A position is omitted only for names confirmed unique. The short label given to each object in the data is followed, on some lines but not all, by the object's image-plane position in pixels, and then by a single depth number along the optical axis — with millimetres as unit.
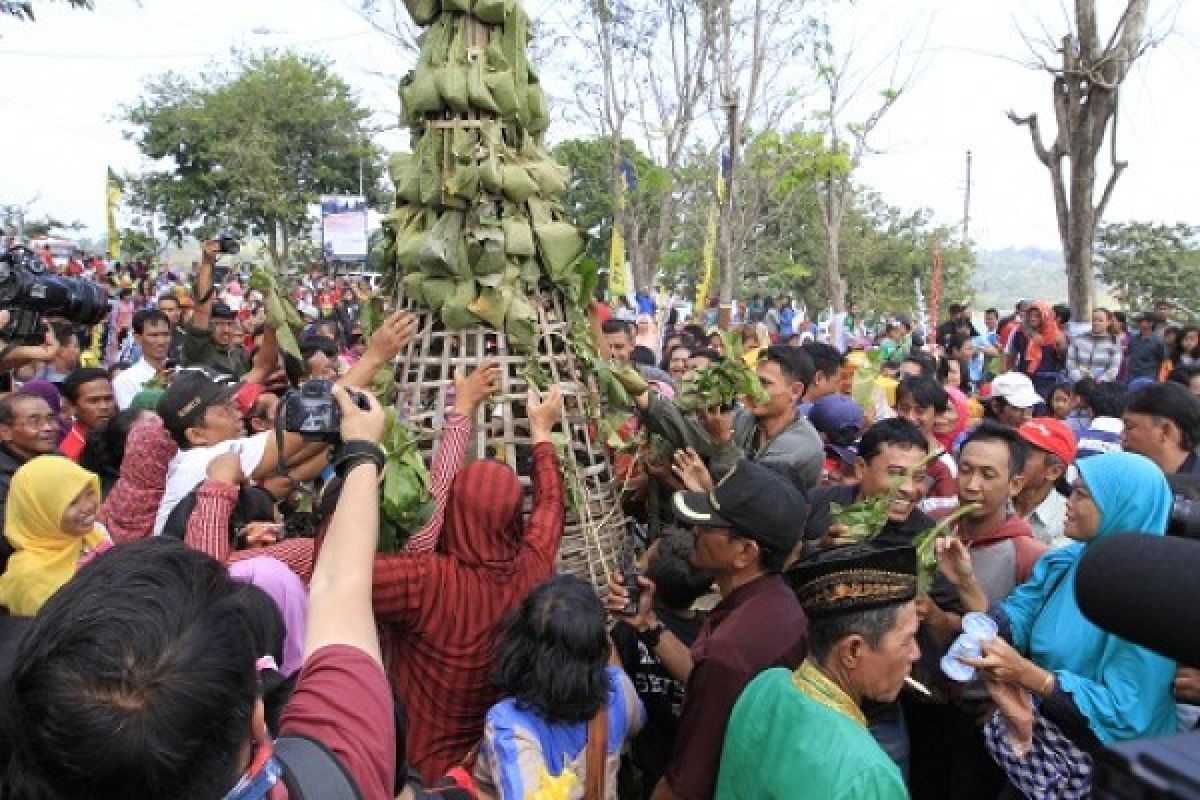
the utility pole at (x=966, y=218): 38375
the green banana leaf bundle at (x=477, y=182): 2975
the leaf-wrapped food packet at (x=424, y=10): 3100
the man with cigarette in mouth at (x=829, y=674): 2041
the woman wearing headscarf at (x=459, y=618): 2684
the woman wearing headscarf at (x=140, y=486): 3613
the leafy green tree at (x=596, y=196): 23969
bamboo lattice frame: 3086
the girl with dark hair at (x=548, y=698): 2445
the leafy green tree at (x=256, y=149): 32531
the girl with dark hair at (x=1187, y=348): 10172
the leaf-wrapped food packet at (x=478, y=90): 2945
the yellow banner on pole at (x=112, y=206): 19078
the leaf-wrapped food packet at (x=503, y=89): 2973
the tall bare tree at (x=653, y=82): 15961
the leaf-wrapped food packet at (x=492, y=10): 2998
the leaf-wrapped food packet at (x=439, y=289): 3035
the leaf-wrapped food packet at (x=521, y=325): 3037
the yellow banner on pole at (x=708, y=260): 11462
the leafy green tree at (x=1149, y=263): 33219
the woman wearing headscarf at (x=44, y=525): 3072
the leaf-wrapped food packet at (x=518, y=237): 3025
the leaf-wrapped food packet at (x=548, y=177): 3115
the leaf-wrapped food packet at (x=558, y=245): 3104
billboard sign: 21453
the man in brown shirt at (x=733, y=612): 2428
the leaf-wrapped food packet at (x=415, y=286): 3066
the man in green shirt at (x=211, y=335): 6453
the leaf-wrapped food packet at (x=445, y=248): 2971
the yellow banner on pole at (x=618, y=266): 10070
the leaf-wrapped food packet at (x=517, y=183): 3000
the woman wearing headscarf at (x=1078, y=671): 2387
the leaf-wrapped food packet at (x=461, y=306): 3008
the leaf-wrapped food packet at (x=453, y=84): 2943
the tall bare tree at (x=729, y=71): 14859
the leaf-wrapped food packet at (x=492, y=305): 3000
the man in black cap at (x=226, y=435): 2982
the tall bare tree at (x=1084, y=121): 9117
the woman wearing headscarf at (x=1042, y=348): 10898
